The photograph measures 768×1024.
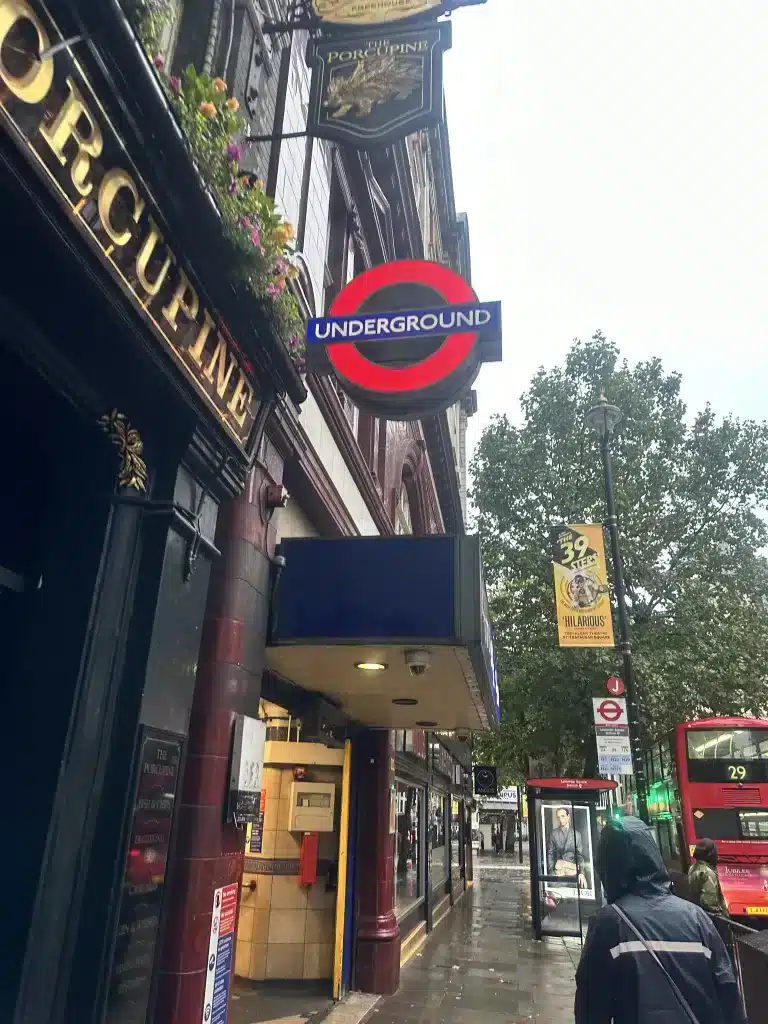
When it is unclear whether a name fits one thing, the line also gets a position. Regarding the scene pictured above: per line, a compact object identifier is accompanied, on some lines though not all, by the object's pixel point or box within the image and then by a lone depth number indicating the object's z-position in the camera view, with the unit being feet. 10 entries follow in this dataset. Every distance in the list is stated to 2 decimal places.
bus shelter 49.01
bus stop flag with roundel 41.47
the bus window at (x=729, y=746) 52.24
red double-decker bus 48.06
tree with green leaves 64.69
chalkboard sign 12.67
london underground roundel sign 19.65
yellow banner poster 44.27
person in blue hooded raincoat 10.00
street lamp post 42.11
